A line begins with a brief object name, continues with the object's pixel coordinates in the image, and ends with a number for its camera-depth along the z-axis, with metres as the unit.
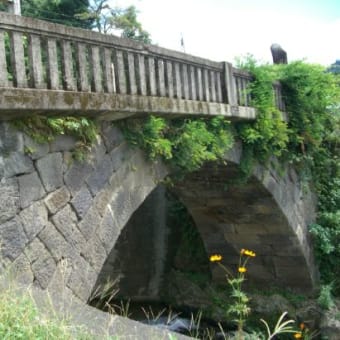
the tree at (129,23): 17.98
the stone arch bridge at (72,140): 3.18
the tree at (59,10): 16.17
